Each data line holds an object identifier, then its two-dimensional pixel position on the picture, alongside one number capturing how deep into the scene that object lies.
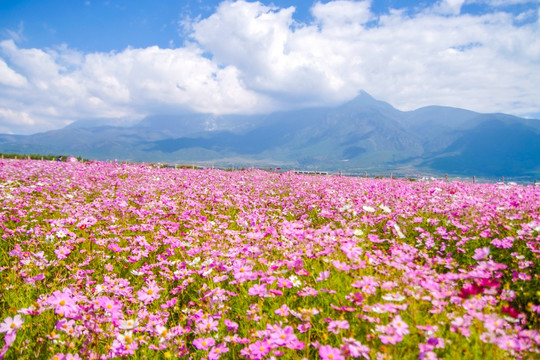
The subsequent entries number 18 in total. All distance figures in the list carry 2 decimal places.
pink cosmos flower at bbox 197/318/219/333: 2.66
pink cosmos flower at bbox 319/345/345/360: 2.05
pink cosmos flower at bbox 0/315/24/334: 2.23
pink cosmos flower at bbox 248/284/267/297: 2.98
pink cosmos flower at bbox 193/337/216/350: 2.47
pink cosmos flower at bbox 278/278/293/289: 3.37
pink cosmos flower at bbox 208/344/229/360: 2.38
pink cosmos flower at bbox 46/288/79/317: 2.50
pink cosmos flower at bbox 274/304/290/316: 2.86
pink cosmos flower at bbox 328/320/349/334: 2.43
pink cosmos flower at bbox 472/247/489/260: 2.58
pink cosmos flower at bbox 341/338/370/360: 2.08
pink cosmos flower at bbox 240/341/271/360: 2.31
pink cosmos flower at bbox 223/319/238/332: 2.61
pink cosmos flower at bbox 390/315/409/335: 2.24
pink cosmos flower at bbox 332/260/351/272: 3.06
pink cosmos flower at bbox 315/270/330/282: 2.90
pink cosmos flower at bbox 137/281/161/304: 3.15
